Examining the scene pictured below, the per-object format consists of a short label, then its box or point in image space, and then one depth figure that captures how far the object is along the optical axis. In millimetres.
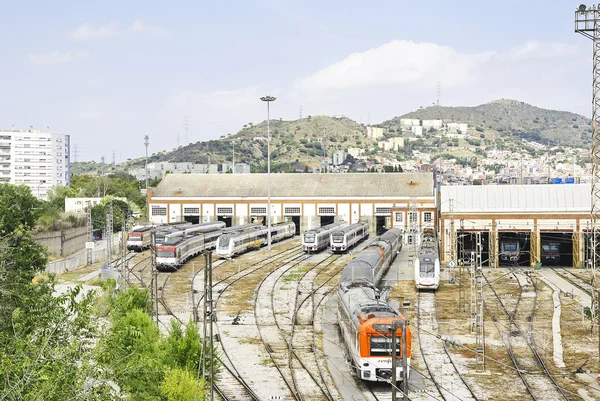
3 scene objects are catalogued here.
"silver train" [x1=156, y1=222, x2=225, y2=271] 54844
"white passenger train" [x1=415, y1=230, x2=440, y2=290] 45034
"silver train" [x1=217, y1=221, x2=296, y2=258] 62188
